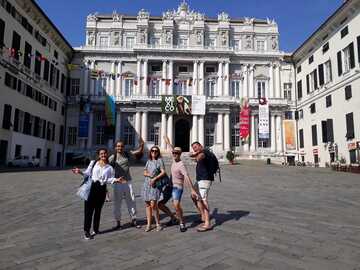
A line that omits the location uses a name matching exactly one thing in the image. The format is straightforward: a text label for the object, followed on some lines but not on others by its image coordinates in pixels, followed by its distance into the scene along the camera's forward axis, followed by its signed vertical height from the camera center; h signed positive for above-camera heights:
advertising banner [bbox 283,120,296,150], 43.76 +4.04
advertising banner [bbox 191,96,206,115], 43.00 +7.40
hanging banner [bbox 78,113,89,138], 44.28 +4.93
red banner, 43.34 +5.76
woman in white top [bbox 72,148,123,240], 6.16 -0.37
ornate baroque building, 45.09 +12.02
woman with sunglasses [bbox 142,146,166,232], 6.67 -0.33
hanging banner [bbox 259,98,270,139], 43.34 +6.03
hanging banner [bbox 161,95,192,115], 42.56 +7.54
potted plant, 37.84 +0.87
